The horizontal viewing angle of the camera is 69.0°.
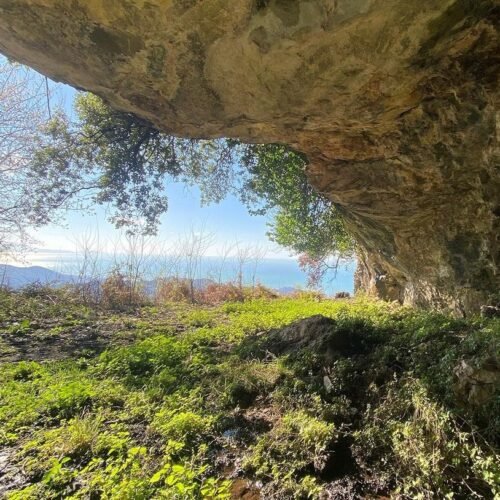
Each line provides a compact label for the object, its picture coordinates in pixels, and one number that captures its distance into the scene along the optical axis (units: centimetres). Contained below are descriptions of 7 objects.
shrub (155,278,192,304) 1085
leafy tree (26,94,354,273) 837
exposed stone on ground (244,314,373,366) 383
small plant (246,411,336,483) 238
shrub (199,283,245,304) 1129
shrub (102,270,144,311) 927
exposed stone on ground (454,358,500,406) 231
